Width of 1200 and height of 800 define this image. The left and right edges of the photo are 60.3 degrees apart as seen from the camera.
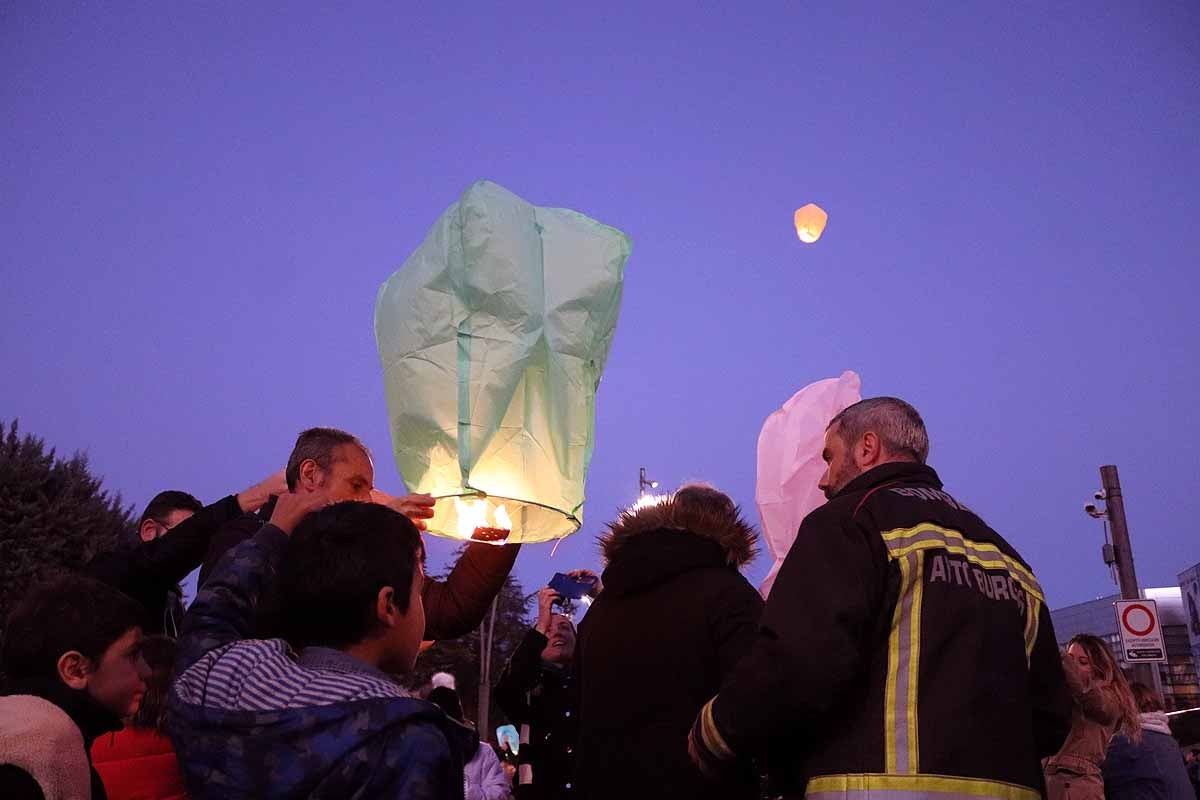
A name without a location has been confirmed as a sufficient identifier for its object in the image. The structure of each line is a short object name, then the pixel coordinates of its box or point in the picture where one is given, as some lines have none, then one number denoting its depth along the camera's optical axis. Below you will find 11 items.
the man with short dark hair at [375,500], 2.98
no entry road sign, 11.77
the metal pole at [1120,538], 15.16
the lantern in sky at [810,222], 8.40
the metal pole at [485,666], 29.96
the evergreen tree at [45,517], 13.57
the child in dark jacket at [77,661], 2.39
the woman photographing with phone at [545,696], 5.05
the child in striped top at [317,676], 1.76
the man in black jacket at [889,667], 2.54
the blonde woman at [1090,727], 4.50
